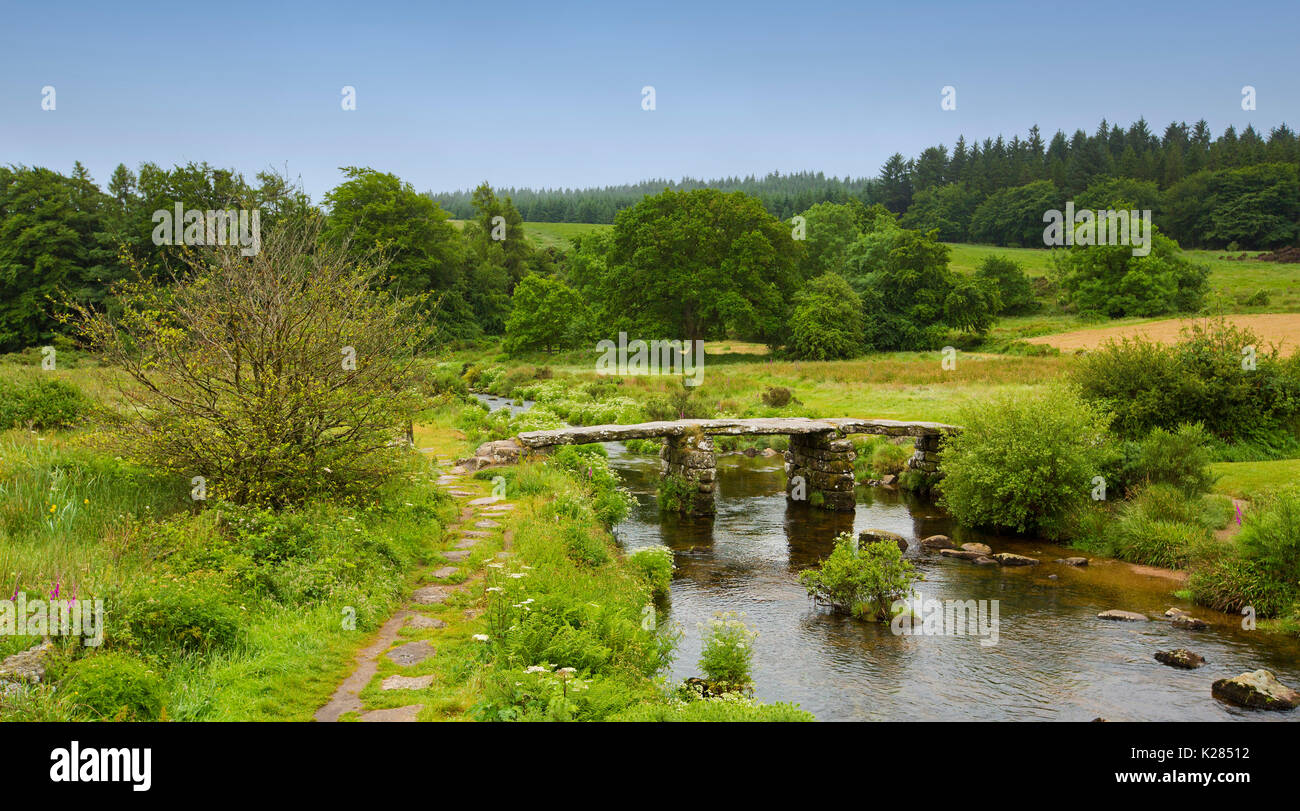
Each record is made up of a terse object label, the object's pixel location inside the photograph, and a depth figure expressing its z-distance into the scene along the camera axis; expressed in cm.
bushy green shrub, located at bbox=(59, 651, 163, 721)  595
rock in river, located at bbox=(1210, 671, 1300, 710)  1098
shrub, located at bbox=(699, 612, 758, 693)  1034
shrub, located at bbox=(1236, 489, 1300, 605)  1480
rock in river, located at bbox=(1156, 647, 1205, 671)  1249
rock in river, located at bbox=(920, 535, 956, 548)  2006
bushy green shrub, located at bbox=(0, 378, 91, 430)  1516
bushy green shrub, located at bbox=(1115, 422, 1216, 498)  2045
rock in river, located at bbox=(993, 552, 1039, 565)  1869
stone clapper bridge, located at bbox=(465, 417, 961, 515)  2286
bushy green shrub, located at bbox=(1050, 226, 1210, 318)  6394
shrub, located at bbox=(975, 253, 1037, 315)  7319
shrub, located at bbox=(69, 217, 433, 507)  1069
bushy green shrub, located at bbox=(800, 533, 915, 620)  1472
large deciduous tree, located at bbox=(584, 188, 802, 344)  5622
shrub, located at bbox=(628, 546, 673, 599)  1509
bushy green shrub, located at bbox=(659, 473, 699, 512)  2270
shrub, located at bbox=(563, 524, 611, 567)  1330
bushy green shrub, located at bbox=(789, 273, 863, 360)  5438
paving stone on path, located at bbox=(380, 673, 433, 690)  738
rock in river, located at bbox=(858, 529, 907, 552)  1933
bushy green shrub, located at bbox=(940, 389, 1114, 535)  2083
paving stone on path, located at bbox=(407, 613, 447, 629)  928
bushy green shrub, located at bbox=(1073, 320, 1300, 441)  2388
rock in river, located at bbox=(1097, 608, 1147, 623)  1479
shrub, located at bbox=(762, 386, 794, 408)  3659
